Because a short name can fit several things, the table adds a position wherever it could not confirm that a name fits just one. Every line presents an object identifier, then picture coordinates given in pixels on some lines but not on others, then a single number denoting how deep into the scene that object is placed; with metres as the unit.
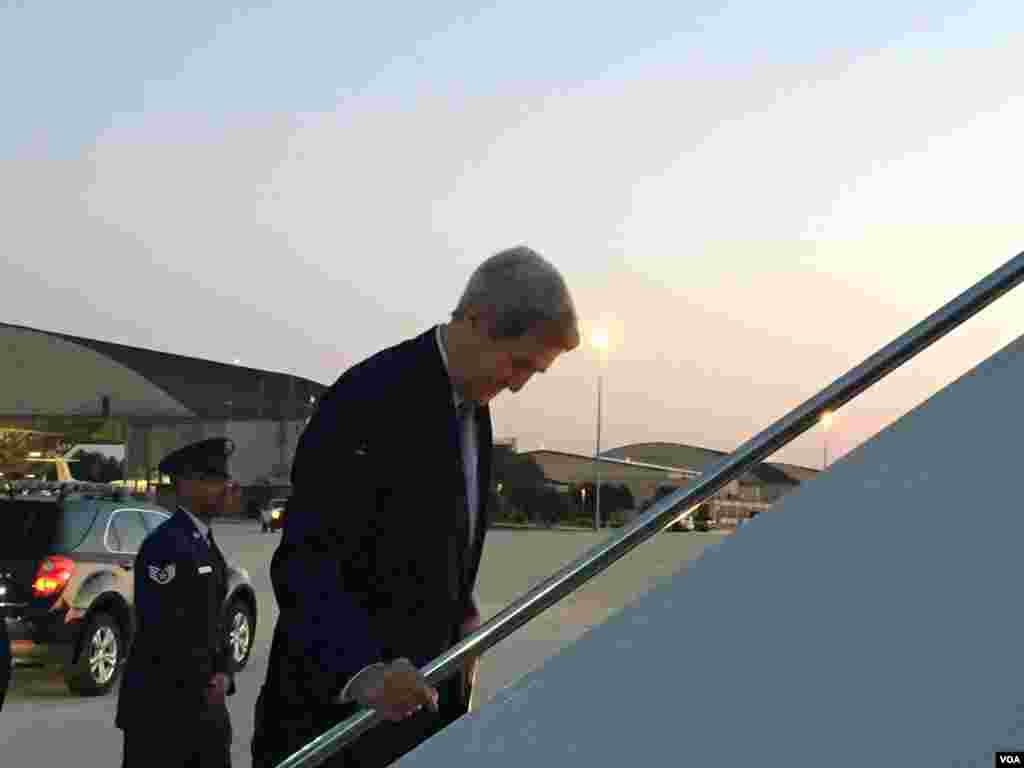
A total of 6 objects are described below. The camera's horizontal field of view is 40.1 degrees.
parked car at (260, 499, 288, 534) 43.16
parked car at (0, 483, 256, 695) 9.12
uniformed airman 4.03
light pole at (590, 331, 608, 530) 37.22
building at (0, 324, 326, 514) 59.06
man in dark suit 2.20
